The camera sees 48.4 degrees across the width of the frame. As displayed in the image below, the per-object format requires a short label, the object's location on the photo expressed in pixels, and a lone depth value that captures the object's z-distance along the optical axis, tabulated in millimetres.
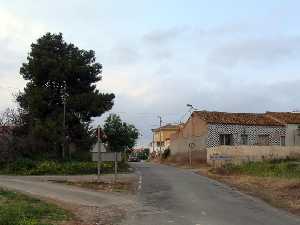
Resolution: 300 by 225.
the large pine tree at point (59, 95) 28422
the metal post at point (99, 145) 18069
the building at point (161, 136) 64793
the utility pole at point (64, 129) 28288
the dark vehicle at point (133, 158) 52820
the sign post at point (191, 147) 37072
